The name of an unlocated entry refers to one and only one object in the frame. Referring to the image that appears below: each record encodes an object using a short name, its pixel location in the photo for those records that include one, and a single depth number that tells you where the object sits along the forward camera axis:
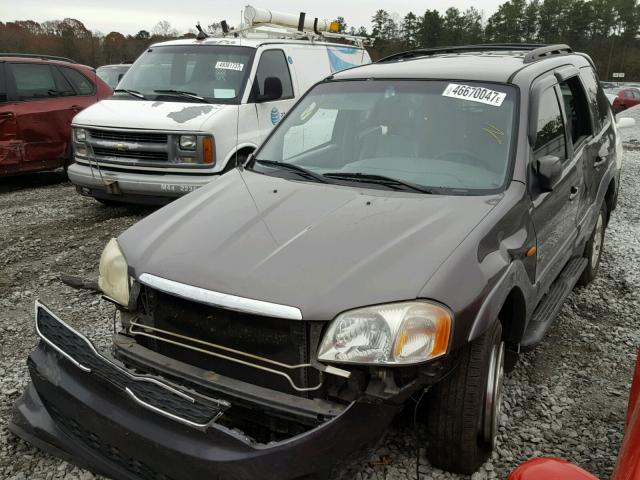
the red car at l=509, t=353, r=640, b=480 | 1.59
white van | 6.23
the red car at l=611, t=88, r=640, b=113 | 26.14
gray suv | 2.10
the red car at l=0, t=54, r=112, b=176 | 7.97
